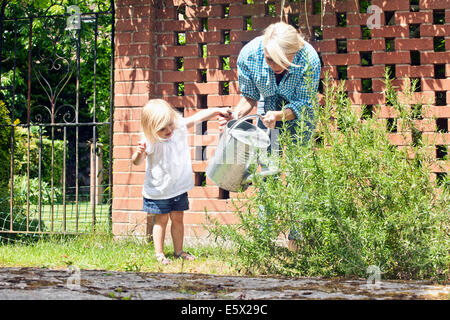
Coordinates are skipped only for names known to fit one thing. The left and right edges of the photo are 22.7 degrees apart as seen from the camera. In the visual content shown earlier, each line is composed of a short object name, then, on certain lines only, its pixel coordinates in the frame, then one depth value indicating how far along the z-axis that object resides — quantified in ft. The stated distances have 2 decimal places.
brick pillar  28.95
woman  21.32
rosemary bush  17.00
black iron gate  31.45
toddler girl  24.05
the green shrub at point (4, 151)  35.02
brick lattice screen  26.45
